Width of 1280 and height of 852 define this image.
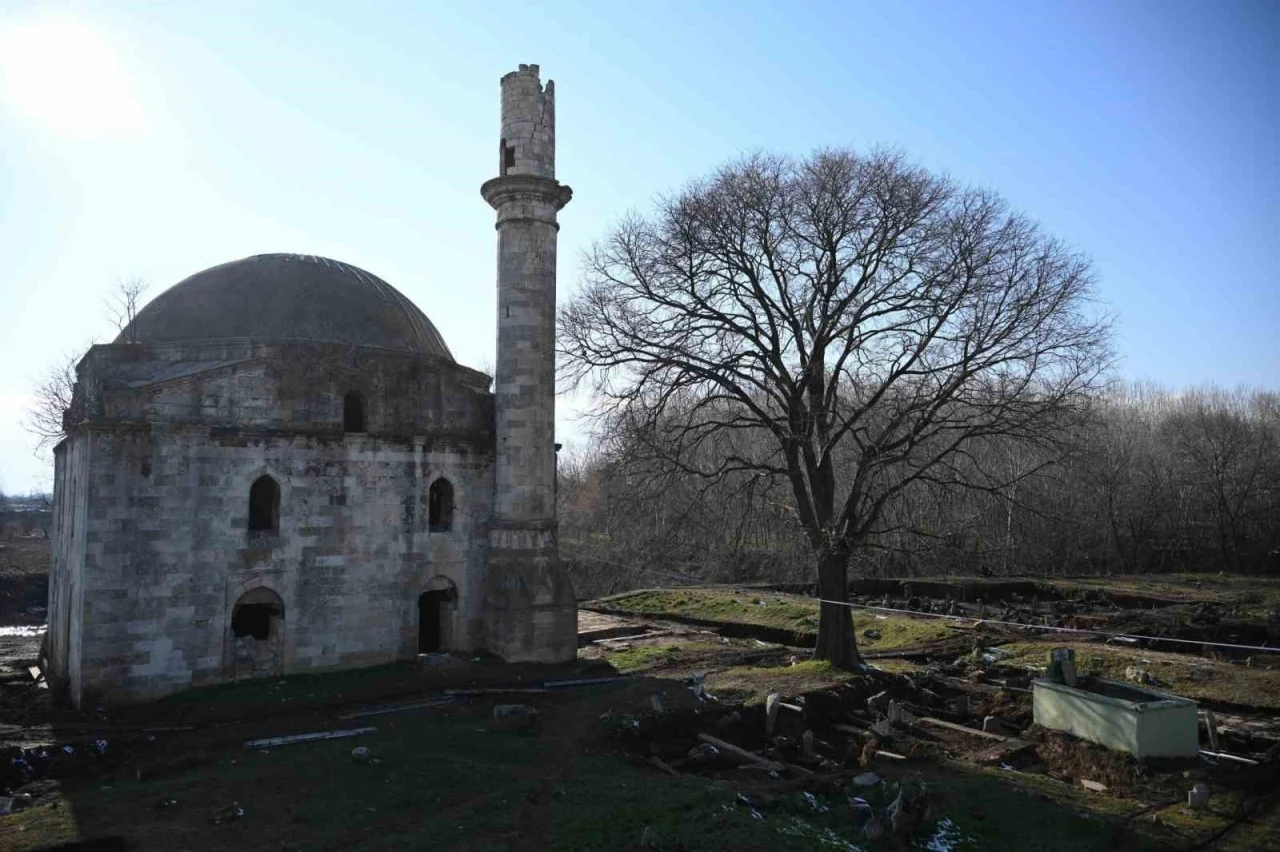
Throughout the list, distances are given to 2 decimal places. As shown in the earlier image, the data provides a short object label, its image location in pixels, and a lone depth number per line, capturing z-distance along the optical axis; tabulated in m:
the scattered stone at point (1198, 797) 10.37
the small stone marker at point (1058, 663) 13.85
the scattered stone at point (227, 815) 9.38
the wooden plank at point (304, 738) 12.50
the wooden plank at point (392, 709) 14.27
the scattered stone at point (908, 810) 9.40
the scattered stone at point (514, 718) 13.41
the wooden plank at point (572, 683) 16.36
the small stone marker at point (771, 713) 13.93
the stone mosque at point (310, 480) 14.88
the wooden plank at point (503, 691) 15.72
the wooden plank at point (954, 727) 13.44
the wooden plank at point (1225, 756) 11.80
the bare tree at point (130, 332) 18.47
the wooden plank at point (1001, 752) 12.33
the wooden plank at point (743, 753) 11.90
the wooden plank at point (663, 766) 11.74
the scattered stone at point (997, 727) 13.85
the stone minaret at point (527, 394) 18.00
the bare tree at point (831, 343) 15.23
